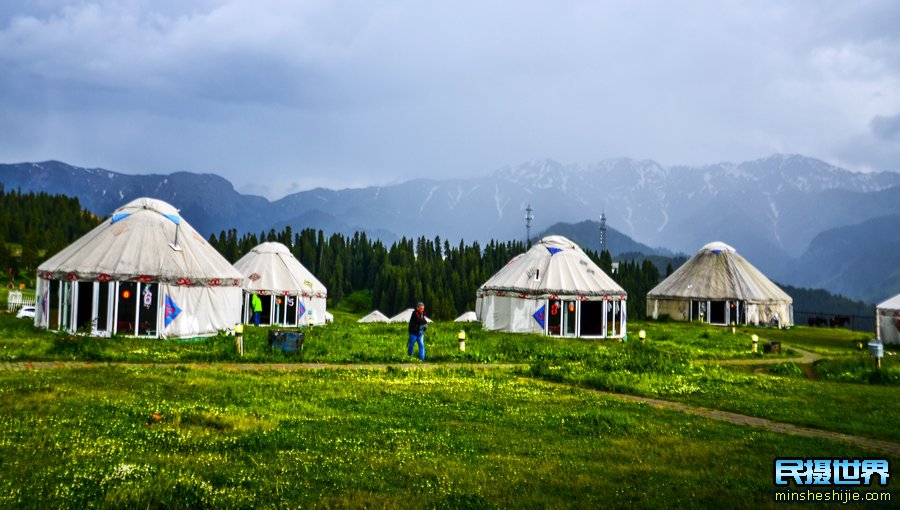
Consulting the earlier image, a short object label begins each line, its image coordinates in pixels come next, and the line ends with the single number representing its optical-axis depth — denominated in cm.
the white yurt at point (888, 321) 3925
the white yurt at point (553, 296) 3622
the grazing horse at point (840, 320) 6204
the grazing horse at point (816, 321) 6318
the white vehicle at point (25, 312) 3659
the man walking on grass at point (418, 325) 2288
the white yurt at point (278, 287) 4397
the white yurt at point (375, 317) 6266
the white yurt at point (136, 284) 2659
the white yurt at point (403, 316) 6586
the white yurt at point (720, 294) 5516
